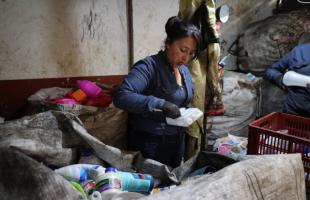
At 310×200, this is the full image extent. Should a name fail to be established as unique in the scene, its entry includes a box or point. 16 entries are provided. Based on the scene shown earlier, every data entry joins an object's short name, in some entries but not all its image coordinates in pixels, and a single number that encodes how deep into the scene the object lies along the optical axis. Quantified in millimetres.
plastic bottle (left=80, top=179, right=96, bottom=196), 1079
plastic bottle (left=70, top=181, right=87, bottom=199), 1022
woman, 1363
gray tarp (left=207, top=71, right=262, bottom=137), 2859
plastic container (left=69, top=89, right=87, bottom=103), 2148
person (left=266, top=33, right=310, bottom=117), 2236
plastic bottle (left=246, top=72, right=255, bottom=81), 3060
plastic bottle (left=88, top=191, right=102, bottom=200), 1015
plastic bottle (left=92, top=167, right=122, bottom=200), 1062
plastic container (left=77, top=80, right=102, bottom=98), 2219
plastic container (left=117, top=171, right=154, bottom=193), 1179
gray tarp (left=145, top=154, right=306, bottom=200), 966
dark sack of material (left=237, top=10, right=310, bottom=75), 3051
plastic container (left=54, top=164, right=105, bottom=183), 1190
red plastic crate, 1537
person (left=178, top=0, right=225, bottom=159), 1893
